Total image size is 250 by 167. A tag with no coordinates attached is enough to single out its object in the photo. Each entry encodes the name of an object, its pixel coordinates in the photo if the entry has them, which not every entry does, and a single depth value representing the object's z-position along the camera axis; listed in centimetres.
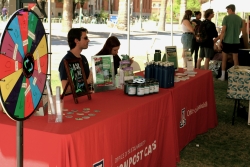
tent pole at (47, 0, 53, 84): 527
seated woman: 439
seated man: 366
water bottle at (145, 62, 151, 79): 377
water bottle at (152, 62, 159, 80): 374
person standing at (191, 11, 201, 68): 916
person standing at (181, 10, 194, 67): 895
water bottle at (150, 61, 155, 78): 377
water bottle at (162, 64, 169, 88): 365
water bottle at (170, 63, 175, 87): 372
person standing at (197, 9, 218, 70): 848
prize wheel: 163
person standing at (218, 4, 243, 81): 835
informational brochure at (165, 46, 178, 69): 455
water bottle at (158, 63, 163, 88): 369
